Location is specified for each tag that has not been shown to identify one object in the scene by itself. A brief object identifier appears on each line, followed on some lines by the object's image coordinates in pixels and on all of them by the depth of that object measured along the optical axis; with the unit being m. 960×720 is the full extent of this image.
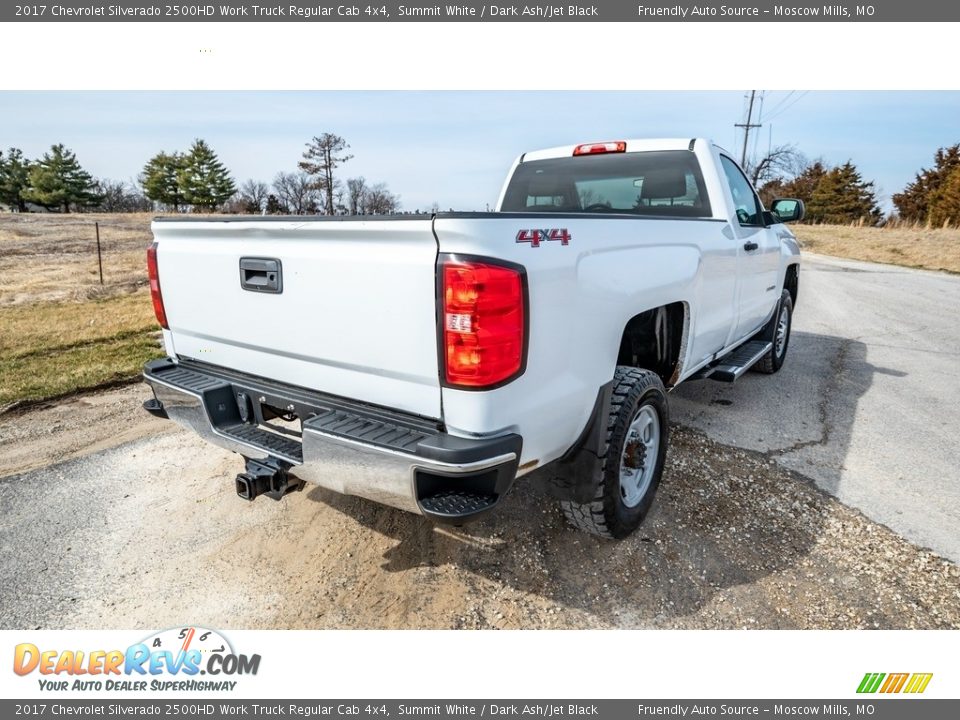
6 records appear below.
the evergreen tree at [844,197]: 54.34
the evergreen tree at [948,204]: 39.38
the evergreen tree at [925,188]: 47.38
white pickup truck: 2.05
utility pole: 39.06
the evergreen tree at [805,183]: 58.16
